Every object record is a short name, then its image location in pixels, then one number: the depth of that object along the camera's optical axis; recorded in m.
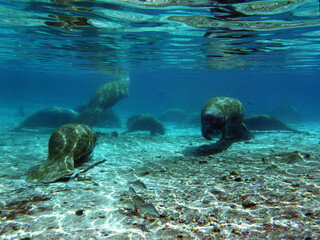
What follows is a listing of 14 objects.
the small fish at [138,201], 3.73
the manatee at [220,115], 8.64
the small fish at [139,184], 4.59
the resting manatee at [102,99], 16.62
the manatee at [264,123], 16.88
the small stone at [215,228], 3.26
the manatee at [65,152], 6.05
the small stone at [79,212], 3.98
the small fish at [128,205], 4.14
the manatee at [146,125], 18.06
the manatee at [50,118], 18.95
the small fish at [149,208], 3.55
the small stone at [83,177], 6.10
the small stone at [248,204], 4.03
